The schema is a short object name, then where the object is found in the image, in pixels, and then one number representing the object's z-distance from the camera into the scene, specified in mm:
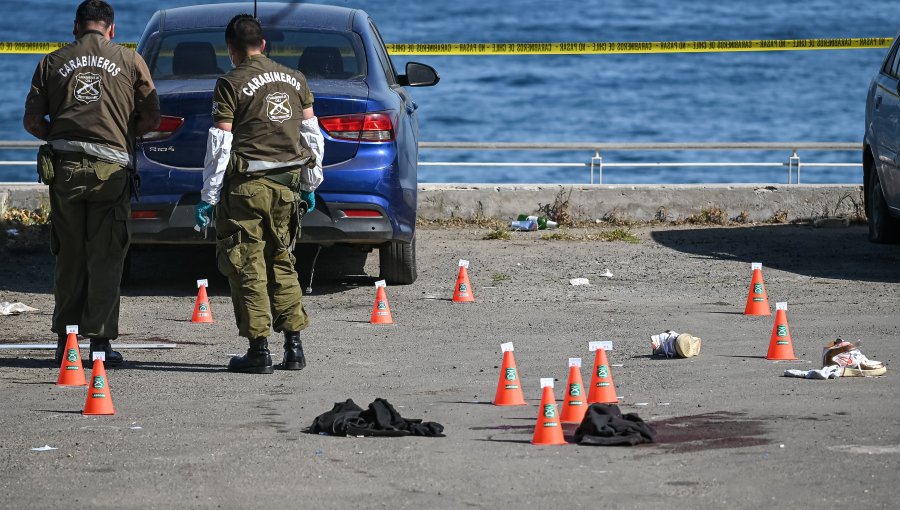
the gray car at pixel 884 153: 26359
